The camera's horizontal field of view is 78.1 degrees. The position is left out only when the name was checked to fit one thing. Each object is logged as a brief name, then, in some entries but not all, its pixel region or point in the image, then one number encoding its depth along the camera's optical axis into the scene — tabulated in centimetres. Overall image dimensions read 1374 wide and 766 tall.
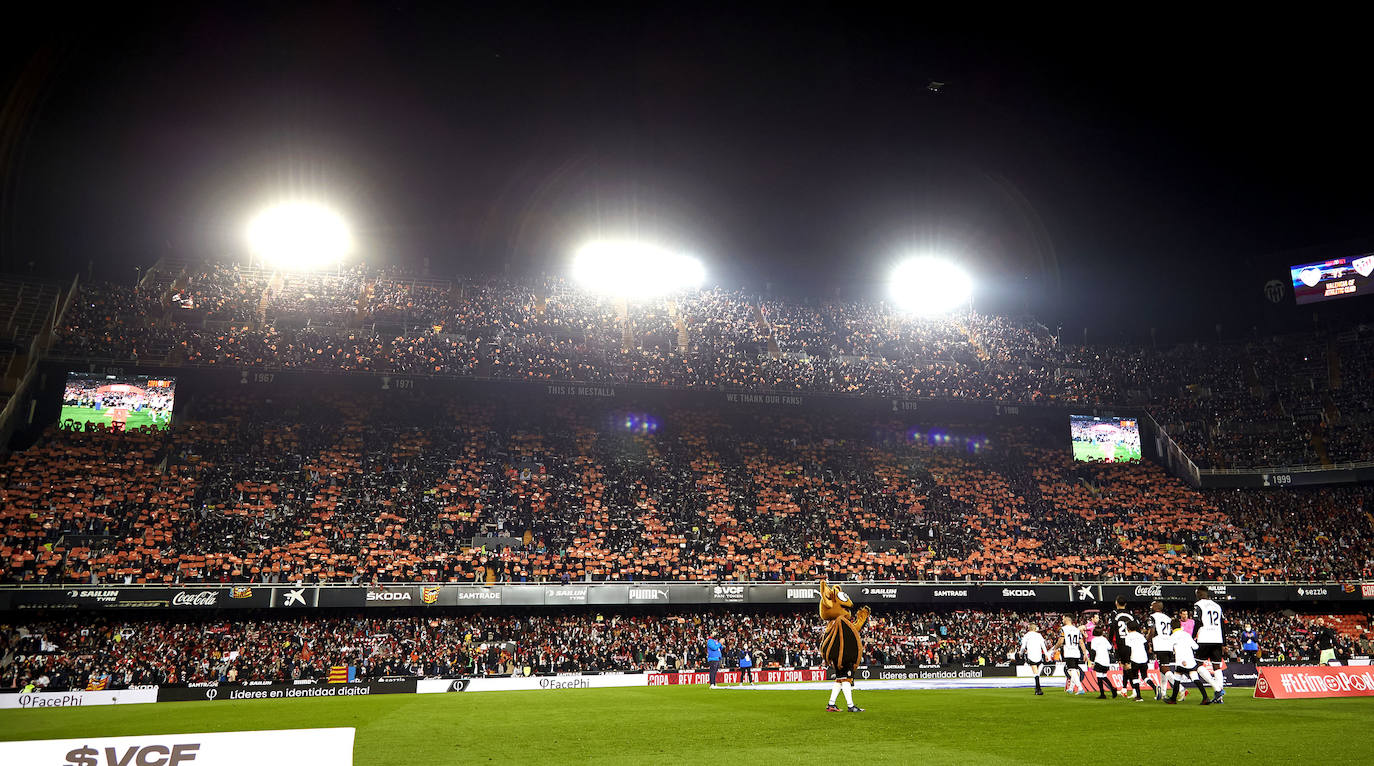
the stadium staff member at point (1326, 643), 3219
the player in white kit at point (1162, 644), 1516
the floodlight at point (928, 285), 5191
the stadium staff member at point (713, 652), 2642
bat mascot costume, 1445
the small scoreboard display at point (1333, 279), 4491
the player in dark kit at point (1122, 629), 1675
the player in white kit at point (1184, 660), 1476
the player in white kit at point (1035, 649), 1970
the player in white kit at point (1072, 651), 1830
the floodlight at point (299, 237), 4341
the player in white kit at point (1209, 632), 1555
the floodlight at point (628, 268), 4934
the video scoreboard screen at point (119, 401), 3650
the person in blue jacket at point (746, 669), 2730
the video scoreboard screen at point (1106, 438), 4809
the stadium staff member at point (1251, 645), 2773
